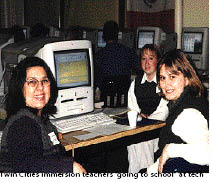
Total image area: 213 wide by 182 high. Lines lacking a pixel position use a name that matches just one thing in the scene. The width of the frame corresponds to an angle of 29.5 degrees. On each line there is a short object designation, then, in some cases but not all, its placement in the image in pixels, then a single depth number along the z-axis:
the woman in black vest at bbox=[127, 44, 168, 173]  3.09
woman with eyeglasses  1.59
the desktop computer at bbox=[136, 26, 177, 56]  5.38
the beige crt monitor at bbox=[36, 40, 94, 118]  2.46
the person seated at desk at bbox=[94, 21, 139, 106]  4.10
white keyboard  2.29
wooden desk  2.09
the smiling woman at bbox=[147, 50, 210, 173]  1.60
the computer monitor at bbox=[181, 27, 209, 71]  4.93
